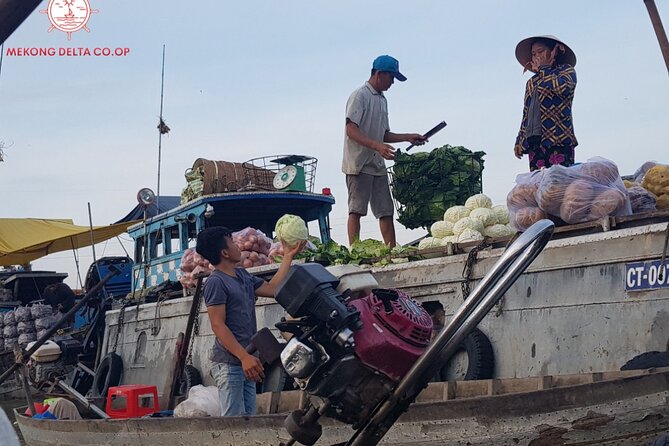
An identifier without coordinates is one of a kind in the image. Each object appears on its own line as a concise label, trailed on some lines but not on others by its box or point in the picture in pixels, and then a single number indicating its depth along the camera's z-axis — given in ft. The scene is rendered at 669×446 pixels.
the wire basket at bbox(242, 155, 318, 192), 37.19
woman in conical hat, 21.83
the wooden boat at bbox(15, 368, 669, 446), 12.29
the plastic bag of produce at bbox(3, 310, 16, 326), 58.65
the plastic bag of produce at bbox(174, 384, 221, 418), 20.15
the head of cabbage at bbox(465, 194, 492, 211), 23.90
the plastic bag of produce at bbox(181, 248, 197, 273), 31.96
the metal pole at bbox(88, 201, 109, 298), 50.62
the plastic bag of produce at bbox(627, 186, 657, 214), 19.64
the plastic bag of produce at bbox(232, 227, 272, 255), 30.32
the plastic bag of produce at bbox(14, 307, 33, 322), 57.93
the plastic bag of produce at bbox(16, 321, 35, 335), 57.36
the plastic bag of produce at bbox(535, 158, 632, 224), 18.45
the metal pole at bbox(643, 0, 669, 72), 17.19
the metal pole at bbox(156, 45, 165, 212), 46.85
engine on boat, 9.72
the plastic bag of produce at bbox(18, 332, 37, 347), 56.40
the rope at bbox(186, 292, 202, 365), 28.80
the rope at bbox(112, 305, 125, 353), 35.27
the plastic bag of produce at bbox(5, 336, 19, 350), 56.81
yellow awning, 70.38
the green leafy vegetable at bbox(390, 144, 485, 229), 27.63
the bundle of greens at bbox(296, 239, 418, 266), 23.22
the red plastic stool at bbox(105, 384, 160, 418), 24.00
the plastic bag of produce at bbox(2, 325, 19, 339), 58.13
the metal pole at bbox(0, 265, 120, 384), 26.50
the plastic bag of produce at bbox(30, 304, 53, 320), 57.77
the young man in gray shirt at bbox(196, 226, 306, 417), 15.57
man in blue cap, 26.61
